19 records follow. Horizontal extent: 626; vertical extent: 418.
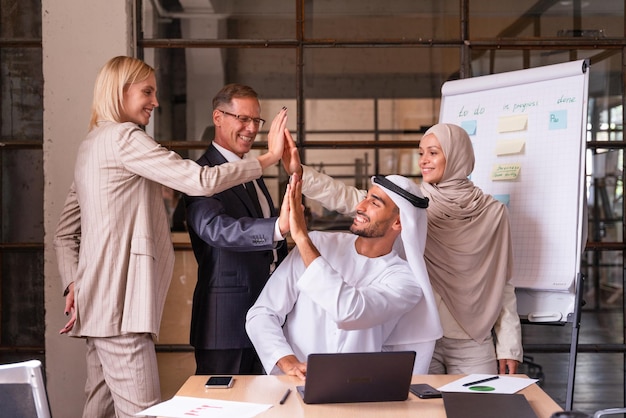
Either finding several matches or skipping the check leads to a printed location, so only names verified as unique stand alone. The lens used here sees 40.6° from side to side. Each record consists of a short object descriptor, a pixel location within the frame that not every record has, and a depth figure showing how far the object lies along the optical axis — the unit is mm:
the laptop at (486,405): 2008
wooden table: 2086
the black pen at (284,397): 2169
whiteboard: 3342
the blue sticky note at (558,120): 3436
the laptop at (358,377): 2105
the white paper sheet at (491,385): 2283
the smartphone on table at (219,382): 2297
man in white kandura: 2729
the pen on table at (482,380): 2348
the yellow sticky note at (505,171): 3521
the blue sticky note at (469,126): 3721
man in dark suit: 3053
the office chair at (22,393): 1753
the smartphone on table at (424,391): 2229
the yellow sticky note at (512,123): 3551
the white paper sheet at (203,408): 2023
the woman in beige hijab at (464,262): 3113
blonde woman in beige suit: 2893
